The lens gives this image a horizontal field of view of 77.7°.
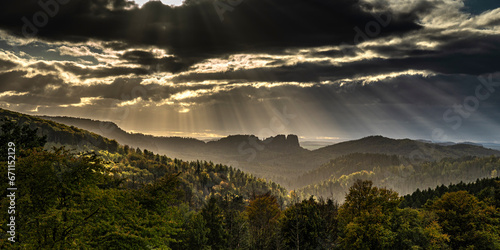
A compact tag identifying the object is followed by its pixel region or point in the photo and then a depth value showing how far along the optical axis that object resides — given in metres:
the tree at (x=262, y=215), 68.56
